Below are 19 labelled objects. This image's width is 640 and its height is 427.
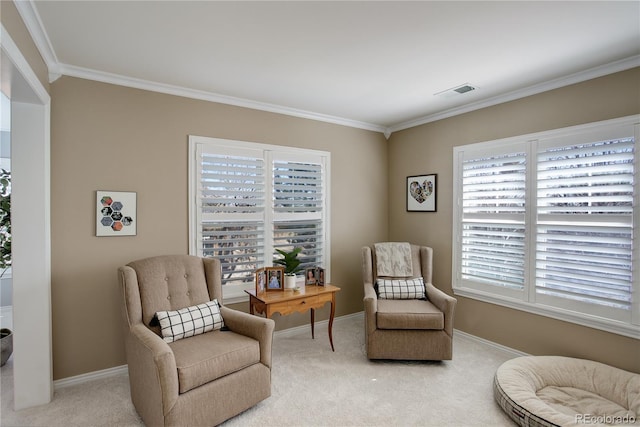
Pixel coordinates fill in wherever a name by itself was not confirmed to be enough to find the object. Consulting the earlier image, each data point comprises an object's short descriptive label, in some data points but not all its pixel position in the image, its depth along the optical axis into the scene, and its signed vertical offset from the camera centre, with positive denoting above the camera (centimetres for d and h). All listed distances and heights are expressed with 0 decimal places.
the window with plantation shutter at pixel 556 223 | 266 -10
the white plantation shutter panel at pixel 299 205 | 382 +5
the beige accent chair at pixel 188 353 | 205 -95
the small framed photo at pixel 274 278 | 333 -67
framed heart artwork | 414 +23
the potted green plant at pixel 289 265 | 339 -56
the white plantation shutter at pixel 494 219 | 331 -7
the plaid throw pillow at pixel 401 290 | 355 -82
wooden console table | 304 -84
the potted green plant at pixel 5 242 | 312 -33
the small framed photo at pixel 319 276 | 358 -69
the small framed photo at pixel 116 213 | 288 -5
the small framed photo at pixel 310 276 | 361 -70
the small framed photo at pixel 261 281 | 323 -68
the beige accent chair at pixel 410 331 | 308 -110
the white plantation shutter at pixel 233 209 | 338 +0
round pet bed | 216 -125
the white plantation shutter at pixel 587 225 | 266 -10
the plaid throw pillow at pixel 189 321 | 243 -83
